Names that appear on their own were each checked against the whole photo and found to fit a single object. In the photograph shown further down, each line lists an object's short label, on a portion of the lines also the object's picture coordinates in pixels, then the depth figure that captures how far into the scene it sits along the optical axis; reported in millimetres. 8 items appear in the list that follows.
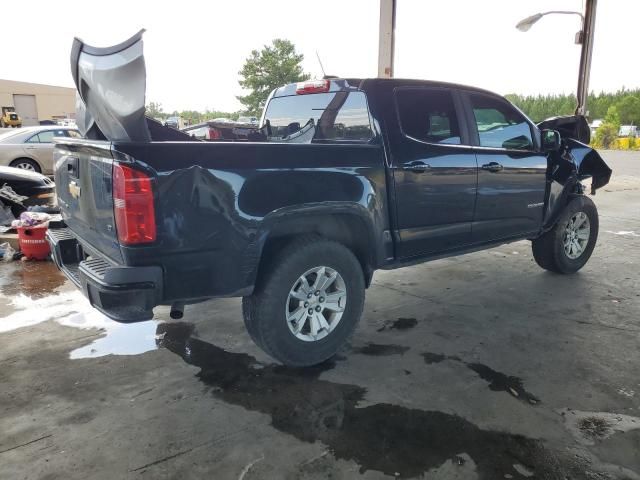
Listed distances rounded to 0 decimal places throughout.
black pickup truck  2525
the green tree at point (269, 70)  40916
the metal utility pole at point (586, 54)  10812
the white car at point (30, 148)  11414
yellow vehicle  29891
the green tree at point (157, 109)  62100
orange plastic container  5859
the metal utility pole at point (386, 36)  8695
